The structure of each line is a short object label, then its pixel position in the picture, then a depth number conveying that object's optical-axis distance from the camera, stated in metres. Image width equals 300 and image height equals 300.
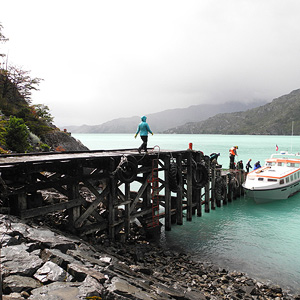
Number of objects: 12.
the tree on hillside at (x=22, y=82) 28.36
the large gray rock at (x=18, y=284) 4.14
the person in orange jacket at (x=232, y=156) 25.40
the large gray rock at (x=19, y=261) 4.72
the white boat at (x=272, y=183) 22.31
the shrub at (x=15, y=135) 17.42
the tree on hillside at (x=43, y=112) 27.82
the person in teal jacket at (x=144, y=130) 12.87
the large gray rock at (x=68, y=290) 4.12
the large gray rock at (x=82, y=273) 4.93
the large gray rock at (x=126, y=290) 4.73
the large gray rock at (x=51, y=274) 4.69
